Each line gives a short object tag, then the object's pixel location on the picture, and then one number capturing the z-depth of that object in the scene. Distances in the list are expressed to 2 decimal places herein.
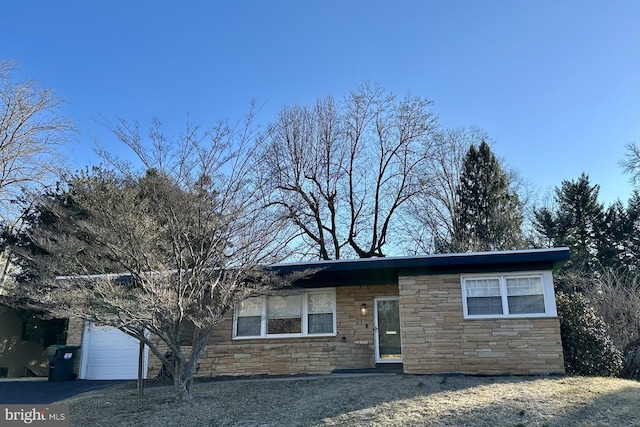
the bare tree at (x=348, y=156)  21.06
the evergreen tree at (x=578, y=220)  24.44
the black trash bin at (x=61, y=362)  12.27
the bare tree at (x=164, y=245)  7.58
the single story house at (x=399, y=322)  10.07
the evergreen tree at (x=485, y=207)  22.59
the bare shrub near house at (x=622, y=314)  12.02
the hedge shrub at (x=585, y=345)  9.98
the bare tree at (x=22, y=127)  16.72
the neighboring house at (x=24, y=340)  17.22
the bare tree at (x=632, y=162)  25.06
